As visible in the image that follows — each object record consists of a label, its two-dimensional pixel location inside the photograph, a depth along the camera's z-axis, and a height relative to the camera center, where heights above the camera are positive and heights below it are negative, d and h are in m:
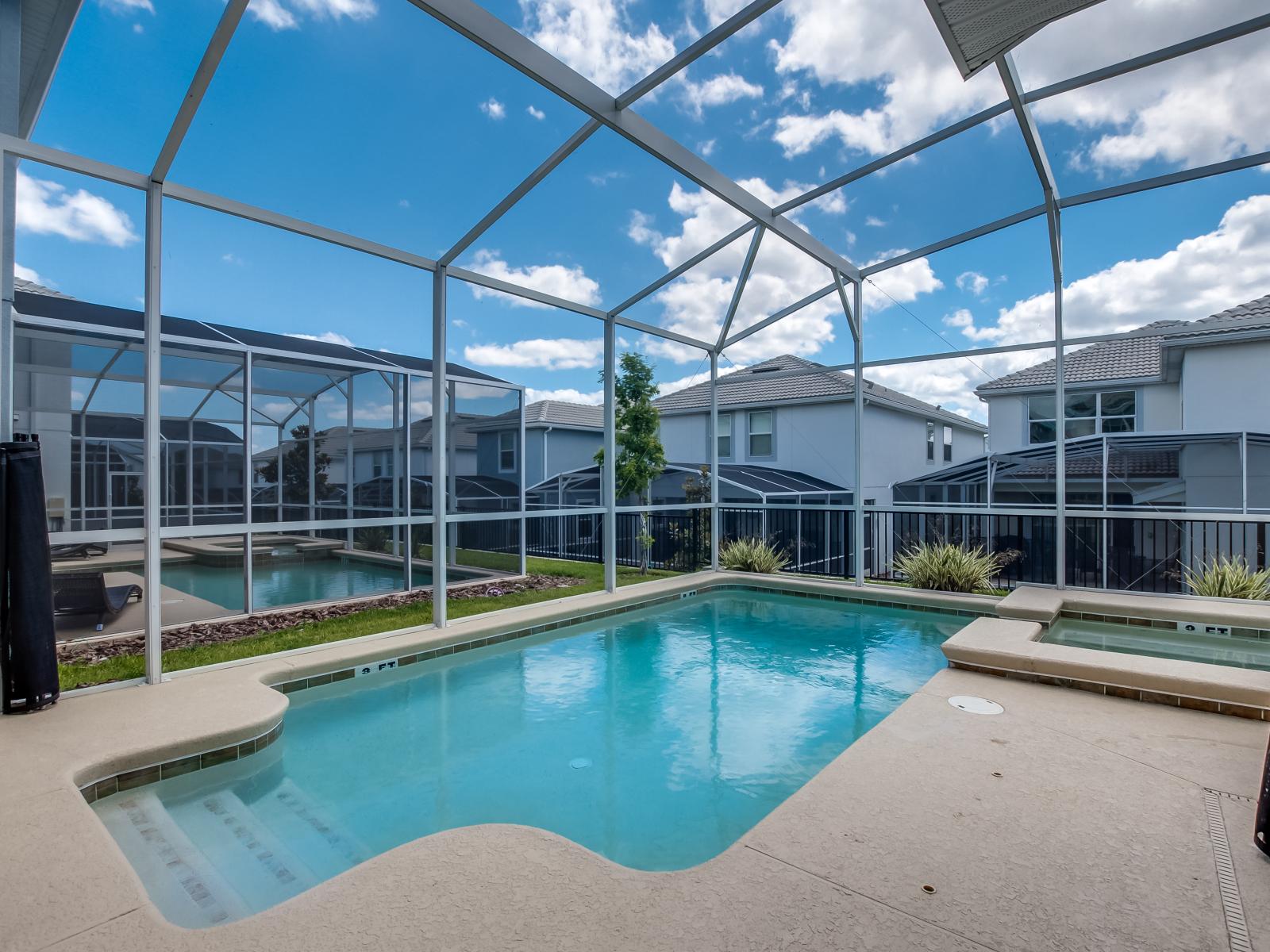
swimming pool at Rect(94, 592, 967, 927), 2.72 -1.58
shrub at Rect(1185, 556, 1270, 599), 6.17 -1.06
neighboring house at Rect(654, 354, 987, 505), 13.75 +1.08
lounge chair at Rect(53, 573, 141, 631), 4.95 -0.93
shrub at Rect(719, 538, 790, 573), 8.98 -1.15
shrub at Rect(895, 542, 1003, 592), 7.42 -1.10
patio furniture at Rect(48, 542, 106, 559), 4.55 -0.51
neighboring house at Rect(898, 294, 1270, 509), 9.09 +0.83
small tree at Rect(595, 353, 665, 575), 8.32 +0.64
